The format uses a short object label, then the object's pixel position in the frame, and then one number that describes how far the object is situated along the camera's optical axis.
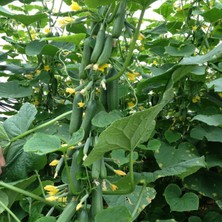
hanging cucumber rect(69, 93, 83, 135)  0.83
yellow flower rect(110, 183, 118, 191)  0.82
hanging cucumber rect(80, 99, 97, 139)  0.82
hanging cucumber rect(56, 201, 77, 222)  0.77
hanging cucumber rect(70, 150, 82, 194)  0.81
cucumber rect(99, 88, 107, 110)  0.86
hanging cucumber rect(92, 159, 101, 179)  0.77
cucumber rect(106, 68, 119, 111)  0.85
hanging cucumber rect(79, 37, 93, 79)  0.83
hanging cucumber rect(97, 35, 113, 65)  0.80
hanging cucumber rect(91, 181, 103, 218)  0.79
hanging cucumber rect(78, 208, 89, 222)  0.78
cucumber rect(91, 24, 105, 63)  0.81
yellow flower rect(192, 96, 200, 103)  1.26
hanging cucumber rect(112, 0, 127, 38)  0.79
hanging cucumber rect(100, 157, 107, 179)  0.79
